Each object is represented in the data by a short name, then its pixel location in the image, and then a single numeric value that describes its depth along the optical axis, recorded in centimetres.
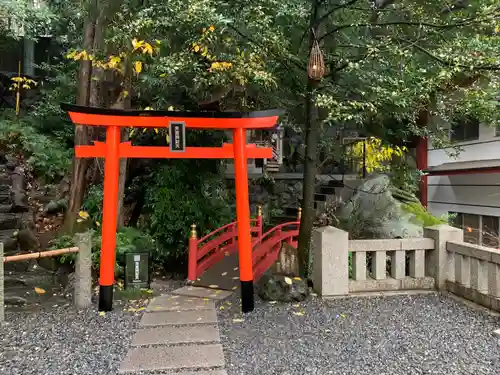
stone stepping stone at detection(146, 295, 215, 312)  620
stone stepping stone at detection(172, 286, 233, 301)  689
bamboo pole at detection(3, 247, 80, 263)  590
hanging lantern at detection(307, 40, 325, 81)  605
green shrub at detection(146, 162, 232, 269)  926
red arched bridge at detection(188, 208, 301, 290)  795
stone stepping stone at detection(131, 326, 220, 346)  480
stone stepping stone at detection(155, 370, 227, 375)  398
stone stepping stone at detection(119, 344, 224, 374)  411
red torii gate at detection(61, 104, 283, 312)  606
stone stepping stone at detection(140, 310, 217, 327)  550
